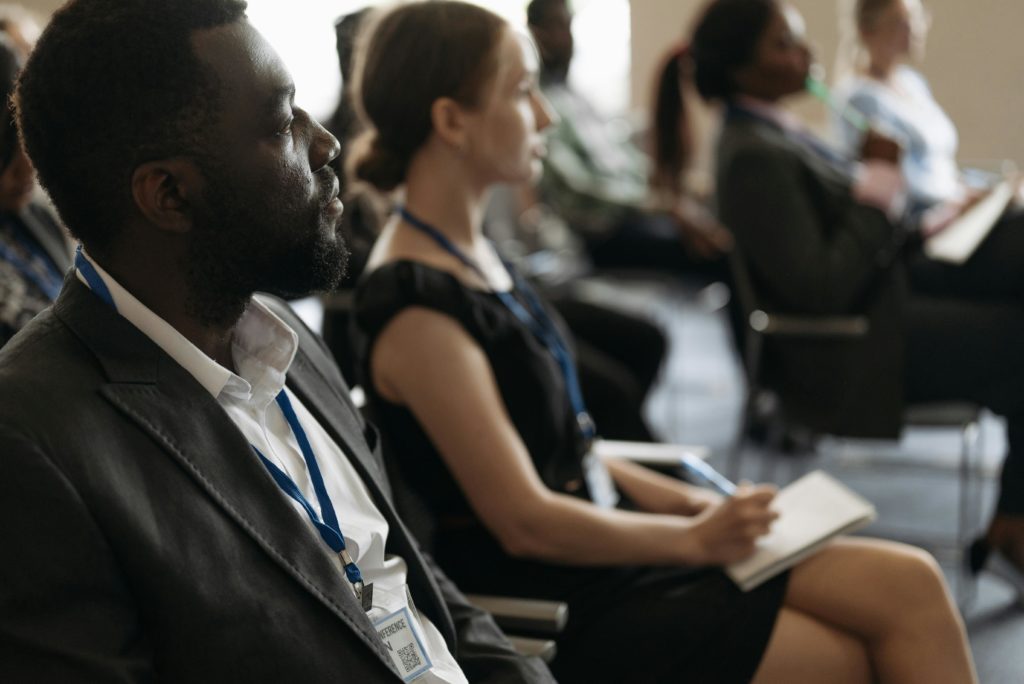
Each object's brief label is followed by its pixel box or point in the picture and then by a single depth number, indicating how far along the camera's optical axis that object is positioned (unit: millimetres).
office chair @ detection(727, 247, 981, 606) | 4321
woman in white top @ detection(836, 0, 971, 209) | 5426
